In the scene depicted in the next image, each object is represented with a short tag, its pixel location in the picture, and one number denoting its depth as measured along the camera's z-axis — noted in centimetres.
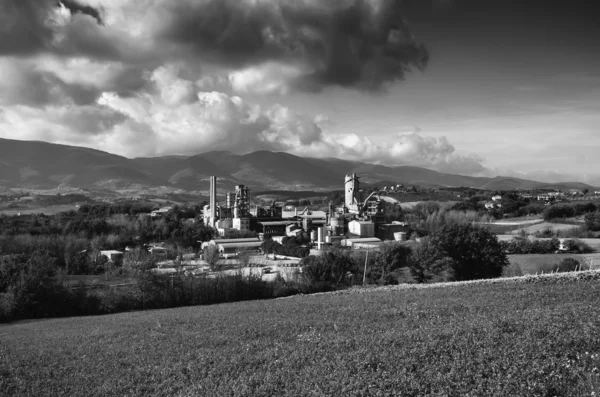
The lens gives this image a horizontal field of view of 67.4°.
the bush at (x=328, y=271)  4128
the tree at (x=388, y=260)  4562
